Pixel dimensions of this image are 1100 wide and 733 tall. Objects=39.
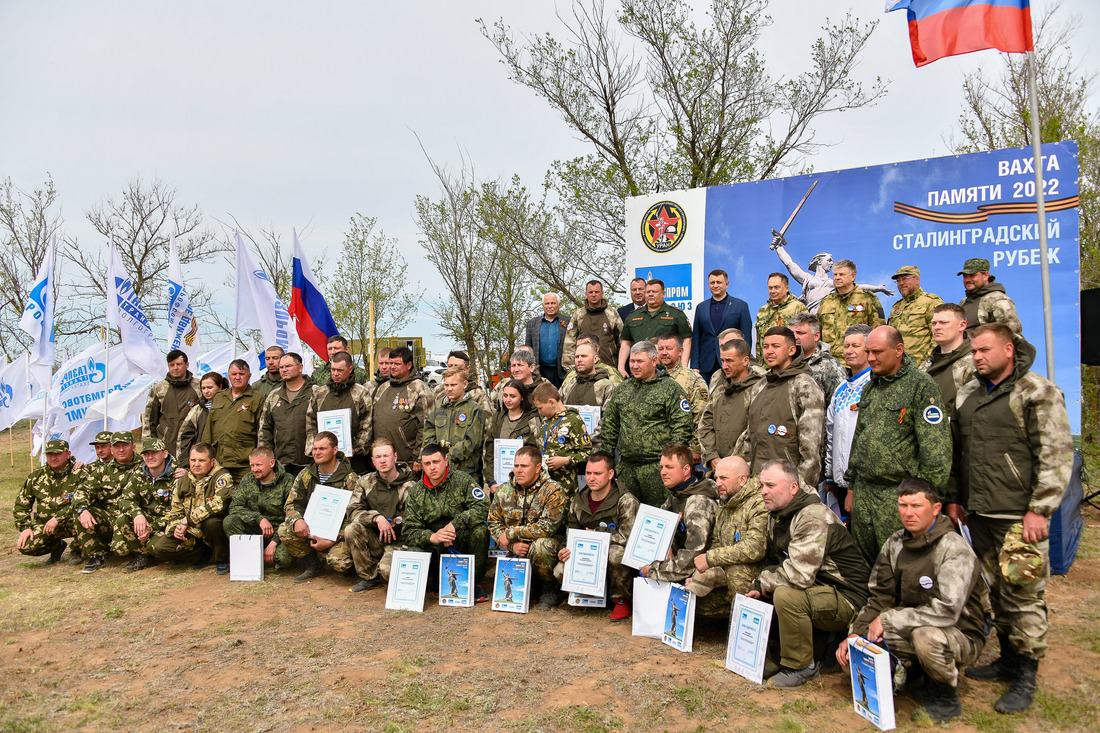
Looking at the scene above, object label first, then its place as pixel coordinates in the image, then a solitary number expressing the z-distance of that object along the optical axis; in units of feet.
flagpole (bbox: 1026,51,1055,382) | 19.99
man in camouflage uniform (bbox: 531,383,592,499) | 20.67
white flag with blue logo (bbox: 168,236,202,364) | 37.55
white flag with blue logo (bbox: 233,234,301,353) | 36.99
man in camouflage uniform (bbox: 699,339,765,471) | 19.12
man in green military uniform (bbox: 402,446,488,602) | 21.06
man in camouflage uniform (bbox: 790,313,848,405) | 19.54
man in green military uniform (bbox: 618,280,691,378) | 26.78
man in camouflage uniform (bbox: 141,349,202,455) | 30.35
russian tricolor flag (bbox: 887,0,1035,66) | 20.36
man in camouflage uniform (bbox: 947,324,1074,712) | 13.10
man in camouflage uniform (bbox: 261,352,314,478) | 26.66
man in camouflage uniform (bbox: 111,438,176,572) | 25.52
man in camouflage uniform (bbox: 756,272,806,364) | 24.53
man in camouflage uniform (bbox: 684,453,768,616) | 16.06
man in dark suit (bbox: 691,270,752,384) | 26.73
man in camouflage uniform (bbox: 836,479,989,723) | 12.61
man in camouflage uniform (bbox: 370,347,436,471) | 25.68
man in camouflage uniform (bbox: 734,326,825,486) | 17.33
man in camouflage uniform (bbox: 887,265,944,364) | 22.18
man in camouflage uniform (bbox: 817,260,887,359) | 24.41
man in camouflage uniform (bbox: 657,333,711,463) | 21.59
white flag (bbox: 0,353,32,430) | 43.79
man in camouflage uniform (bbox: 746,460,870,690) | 14.57
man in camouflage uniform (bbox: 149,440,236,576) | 24.88
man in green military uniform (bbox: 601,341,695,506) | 20.04
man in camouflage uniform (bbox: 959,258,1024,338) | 20.25
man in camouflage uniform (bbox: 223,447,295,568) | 24.40
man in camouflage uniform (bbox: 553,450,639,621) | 18.97
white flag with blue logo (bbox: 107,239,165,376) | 33.32
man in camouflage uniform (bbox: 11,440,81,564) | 26.76
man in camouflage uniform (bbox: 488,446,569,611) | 19.81
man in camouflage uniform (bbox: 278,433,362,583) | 22.85
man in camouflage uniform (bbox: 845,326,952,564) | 14.51
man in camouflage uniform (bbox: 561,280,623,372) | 29.04
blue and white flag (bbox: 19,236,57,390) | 35.29
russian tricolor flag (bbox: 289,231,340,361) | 34.58
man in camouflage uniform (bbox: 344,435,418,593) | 22.03
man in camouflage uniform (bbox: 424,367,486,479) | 23.65
